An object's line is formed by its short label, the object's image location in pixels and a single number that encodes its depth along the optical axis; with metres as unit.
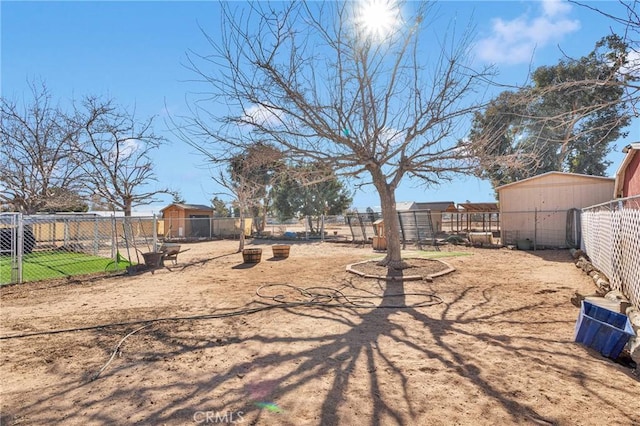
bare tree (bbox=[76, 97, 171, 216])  13.61
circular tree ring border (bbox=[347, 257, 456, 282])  7.95
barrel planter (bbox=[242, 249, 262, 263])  12.10
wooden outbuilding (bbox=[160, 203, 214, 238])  28.92
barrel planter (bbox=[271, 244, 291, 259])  13.46
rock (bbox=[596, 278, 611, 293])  6.25
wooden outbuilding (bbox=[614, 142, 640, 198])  10.09
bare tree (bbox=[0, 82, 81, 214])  13.51
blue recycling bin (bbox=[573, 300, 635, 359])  3.54
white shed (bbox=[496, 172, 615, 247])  14.80
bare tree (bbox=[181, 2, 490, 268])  6.89
